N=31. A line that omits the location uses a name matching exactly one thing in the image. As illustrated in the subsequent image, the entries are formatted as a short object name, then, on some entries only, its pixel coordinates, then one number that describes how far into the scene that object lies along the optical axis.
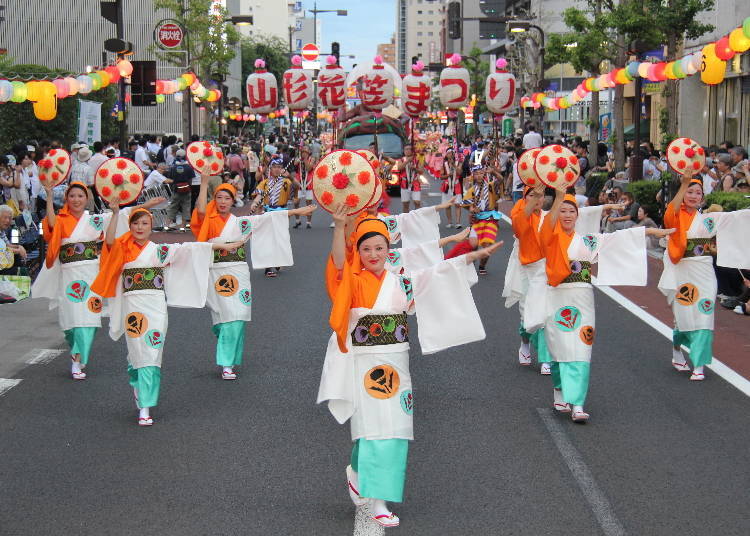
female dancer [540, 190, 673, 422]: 7.38
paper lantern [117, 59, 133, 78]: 18.77
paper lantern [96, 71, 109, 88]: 18.08
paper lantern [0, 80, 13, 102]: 14.59
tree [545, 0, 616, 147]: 26.50
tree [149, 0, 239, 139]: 37.41
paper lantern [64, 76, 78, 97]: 16.55
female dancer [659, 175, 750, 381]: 8.65
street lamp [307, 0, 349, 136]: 65.61
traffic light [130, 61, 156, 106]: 21.27
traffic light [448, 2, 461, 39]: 43.07
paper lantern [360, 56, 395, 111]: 24.30
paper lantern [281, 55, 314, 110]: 26.86
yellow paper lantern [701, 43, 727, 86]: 14.64
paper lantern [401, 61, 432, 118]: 25.73
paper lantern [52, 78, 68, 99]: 16.33
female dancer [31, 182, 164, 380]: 8.92
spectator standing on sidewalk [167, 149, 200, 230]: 21.98
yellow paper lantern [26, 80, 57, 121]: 15.56
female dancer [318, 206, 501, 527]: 5.41
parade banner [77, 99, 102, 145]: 18.97
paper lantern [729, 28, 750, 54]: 13.05
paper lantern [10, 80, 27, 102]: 15.12
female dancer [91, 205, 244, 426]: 7.52
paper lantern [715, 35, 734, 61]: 13.89
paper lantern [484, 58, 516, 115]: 27.38
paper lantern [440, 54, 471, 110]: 26.27
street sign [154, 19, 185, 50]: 26.72
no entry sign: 62.68
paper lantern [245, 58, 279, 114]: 28.72
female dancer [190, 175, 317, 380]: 8.89
